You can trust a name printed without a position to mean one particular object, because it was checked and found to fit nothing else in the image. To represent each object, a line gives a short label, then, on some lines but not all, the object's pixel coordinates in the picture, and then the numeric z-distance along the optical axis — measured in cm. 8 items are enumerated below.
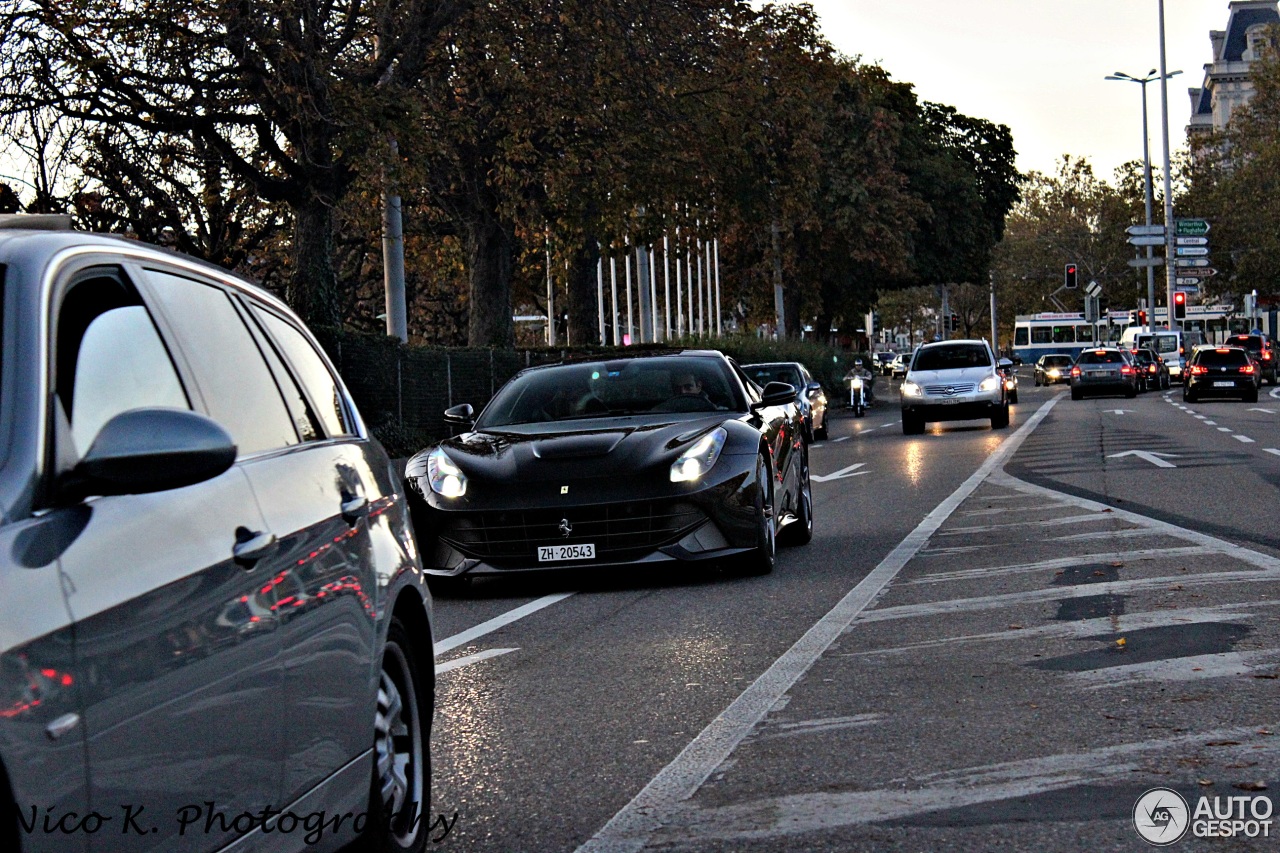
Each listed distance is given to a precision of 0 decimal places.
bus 11738
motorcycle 4631
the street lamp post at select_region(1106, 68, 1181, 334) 8300
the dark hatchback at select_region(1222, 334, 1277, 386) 6850
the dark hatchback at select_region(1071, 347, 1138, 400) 5341
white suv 3353
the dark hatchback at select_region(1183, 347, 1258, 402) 4716
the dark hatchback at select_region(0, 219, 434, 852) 273
